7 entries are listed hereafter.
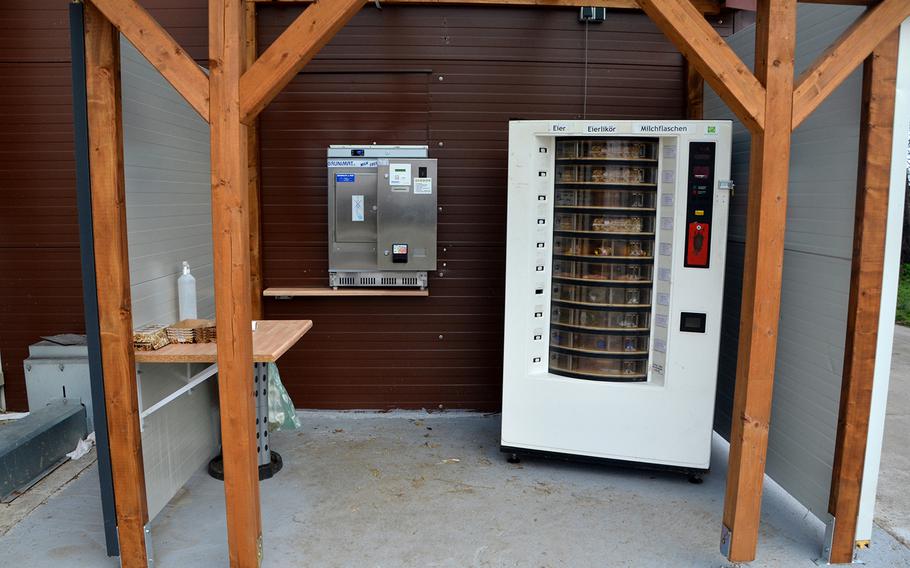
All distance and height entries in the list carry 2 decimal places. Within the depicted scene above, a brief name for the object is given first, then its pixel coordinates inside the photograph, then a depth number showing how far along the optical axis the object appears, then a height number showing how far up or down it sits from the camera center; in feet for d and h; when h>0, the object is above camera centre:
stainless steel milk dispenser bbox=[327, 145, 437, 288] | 14.20 +0.07
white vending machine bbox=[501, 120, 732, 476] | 11.40 -1.32
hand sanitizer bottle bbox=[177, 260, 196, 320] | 10.94 -1.41
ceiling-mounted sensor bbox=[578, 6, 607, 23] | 14.23 +4.19
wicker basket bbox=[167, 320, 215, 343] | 9.85 -1.84
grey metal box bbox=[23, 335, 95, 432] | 13.55 -3.37
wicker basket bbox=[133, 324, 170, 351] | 9.39 -1.84
